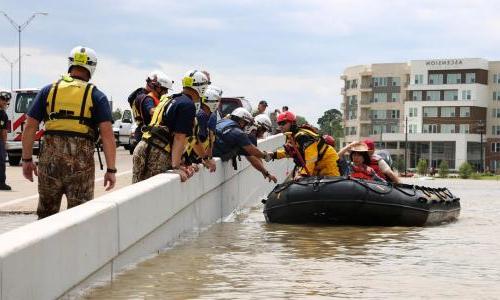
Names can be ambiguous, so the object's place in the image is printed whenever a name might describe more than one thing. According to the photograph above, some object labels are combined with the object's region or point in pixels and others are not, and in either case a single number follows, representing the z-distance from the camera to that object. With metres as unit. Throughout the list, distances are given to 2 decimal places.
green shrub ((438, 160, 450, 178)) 142.12
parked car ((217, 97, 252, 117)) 33.47
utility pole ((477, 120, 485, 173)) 150.35
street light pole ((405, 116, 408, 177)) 158.25
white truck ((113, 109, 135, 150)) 47.13
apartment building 155.62
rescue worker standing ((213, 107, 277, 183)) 17.67
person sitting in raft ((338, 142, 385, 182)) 18.06
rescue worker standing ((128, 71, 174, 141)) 14.46
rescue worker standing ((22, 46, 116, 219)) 9.48
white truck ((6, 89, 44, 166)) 33.91
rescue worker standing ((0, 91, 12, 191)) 20.97
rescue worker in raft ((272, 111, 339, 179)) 17.41
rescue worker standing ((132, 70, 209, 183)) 12.61
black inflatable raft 17.06
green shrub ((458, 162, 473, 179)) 137.00
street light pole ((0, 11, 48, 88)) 73.11
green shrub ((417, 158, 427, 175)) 147.00
